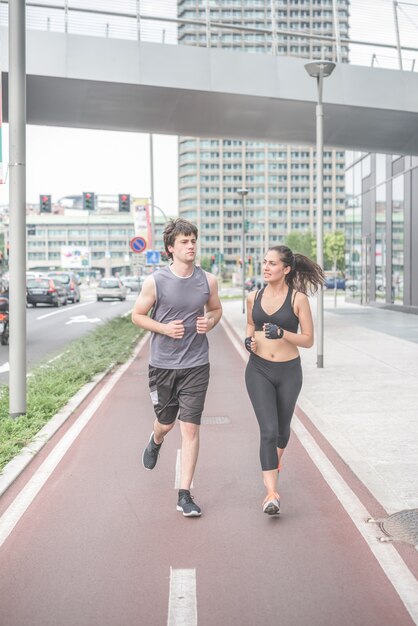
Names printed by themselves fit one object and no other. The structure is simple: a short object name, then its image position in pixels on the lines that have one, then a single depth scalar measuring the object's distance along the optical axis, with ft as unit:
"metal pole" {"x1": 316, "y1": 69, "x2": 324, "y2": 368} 43.01
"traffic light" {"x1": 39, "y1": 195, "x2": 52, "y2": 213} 134.40
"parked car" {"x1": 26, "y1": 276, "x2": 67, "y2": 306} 124.88
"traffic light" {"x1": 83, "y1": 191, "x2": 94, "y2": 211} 127.75
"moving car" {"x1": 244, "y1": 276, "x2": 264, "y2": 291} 206.53
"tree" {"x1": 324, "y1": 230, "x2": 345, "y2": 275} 327.06
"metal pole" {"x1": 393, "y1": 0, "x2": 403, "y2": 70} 58.99
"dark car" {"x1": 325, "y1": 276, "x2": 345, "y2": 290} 242.58
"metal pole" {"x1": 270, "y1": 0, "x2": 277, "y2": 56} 56.39
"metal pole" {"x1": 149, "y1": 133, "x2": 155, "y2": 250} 113.60
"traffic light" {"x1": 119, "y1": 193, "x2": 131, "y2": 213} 123.34
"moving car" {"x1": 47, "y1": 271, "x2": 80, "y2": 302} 146.47
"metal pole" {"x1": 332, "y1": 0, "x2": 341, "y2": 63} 57.67
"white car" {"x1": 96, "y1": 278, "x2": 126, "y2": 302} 157.79
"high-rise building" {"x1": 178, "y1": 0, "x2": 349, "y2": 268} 523.29
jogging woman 16.58
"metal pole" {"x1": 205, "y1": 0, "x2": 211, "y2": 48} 56.25
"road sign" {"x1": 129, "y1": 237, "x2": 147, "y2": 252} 83.97
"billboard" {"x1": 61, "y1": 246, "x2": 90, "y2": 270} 349.20
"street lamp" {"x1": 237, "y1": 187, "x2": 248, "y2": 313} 115.61
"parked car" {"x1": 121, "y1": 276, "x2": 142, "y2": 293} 236.20
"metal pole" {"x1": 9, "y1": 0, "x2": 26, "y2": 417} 25.89
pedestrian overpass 51.62
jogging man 16.20
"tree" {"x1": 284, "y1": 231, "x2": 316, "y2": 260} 389.80
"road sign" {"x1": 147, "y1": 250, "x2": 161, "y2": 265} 103.09
